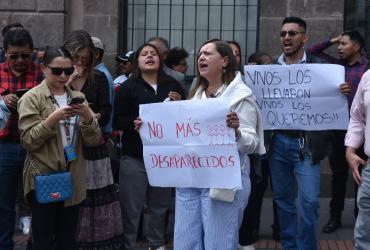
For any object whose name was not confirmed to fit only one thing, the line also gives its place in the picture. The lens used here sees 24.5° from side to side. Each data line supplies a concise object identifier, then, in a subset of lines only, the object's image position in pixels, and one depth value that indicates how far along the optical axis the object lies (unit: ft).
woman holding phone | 19.86
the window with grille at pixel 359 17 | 37.68
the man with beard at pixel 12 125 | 23.08
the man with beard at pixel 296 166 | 23.04
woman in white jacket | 18.21
